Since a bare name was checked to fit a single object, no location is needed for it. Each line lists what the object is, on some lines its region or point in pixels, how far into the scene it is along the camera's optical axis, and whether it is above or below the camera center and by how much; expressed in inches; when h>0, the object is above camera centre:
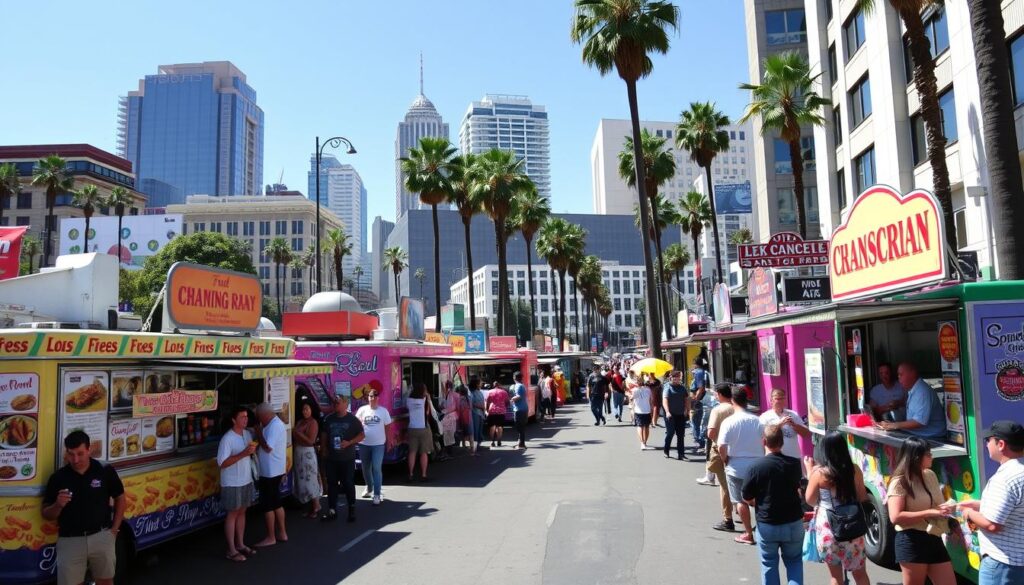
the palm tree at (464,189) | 1302.9 +344.7
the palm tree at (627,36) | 949.8 +452.3
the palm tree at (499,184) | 1331.2 +351.5
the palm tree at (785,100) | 860.6 +325.7
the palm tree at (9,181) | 1875.0 +550.4
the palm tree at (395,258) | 2891.2 +465.9
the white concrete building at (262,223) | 4055.1 +881.5
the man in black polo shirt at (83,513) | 227.1 -45.7
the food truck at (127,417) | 243.0 -17.5
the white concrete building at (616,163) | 6136.8 +1833.8
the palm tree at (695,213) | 1896.0 +409.8
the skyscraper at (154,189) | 7667.3 +2080.2
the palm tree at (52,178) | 1891.7 +548.6
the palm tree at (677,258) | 2765.7 +413.2
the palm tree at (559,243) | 2084.2 +366.7
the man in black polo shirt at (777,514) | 204.8 -46.6
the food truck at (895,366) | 219.9 +3.9
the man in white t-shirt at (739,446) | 297.4 -37.8
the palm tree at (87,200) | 2316.7 +597.9
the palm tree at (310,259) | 3676.2 +607.2
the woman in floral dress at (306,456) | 387.2 -48.2
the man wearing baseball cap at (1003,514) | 164.9 -39.2
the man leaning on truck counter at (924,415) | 261.3 -23.5
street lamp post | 963.1 +313.8
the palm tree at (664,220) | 1312.7 +358.3
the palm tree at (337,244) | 2669.3 +495.2
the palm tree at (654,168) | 1304.1 +371.6
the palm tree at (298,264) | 3659.2 +573.9
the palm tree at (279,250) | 3139.8 +550.7
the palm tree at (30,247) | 2571.4 +500.2
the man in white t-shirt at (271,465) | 332.2 -45.2
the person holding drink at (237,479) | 311.6 -49.0
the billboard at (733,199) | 2019.3 +473.8
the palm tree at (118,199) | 2441.4 +631.2
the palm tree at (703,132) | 1269.7 +423.7
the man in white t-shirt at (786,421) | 317.4 -29.1
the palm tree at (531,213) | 1717.5 +380.4
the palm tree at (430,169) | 1273.4 +369.2
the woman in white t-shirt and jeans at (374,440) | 426.3 -44.1
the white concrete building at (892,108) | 680.4 +303.3
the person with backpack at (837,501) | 196.7 -42.0
